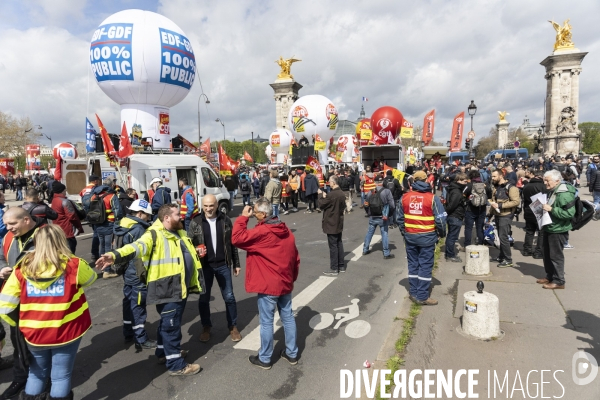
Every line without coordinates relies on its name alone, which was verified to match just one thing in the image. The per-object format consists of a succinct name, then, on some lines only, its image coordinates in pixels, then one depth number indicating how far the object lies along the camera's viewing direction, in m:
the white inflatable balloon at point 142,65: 14.55
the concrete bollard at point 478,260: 6.03
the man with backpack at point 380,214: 7.82
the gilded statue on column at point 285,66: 51.89
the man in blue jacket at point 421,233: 5.07
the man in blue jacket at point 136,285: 3.96
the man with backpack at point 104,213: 6.89
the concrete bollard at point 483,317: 3.94
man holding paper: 5.11
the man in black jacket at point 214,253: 4.00
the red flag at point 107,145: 10.45
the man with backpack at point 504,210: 6.54
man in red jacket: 3.44
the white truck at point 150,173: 10.95
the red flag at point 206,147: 15.34
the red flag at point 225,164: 14.06
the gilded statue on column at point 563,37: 40.28
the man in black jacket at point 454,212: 7.14
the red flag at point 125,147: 10.66
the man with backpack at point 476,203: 7.14
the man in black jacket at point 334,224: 6.69
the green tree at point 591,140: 87.75
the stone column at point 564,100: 40.06
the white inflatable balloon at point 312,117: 26.40
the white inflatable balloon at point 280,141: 39.22
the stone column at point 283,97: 52.22
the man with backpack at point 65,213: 6.18
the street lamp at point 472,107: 17.94
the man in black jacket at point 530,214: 7.11
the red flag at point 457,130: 16.42
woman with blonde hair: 2.54
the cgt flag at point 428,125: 19.69
